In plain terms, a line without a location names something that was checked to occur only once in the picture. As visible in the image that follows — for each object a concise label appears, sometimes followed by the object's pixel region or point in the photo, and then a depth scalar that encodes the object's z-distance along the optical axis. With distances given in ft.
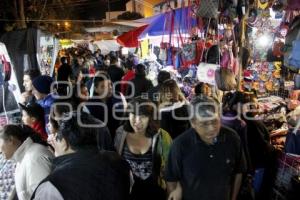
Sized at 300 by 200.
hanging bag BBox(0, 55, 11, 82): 16.14
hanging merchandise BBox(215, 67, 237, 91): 14.87
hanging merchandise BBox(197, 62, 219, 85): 16.02
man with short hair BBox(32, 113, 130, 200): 6.30
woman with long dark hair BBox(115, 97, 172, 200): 11.32
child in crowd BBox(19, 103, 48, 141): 13.91
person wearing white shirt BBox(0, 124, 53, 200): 9.21
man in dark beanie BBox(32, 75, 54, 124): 16.75
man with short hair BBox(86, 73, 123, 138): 15.29
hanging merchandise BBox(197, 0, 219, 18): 15.34
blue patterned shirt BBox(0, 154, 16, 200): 10.71
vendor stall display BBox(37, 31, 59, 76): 19.02
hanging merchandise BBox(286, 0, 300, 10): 11.52
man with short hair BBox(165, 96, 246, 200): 9.28
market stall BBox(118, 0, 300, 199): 15.01
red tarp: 33.73
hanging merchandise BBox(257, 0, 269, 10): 15.19
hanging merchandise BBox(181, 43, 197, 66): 18.65
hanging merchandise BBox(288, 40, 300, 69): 10.09
